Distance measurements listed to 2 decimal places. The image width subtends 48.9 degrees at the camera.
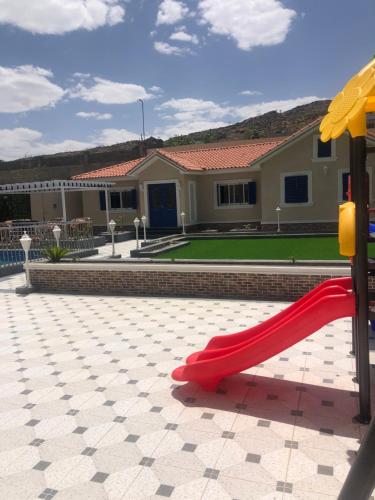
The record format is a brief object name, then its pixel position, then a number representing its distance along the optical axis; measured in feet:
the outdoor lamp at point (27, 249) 35.35
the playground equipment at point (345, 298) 12.87
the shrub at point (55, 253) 38.17
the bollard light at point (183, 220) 66.46
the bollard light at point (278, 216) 64.88
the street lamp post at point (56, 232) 44.42
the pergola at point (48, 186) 57.82
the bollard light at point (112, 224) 51.67
